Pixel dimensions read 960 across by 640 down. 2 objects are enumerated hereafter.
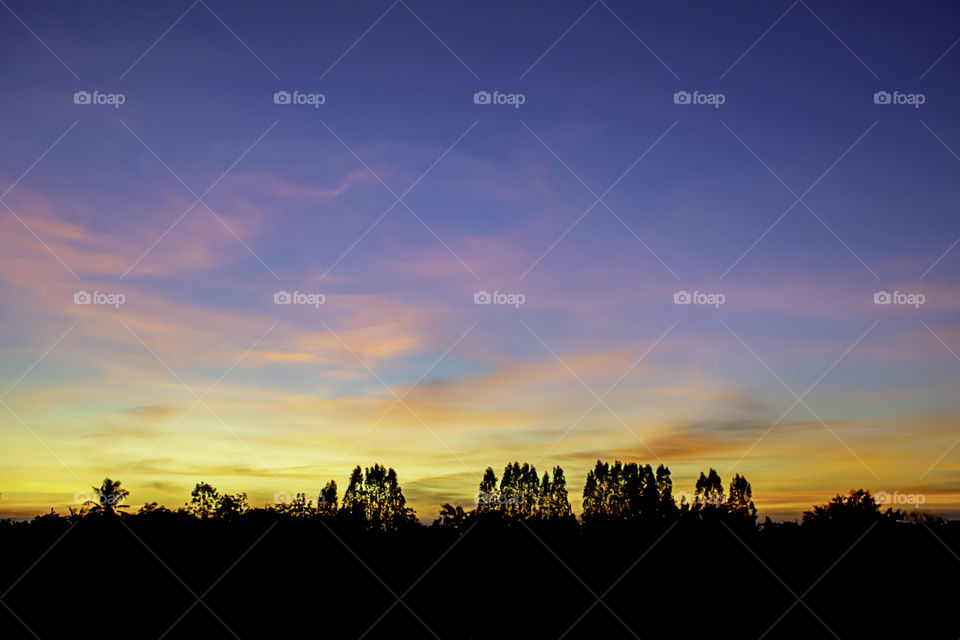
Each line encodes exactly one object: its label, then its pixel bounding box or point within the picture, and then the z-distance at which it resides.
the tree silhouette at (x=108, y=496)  47.58
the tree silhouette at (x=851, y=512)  49.25
